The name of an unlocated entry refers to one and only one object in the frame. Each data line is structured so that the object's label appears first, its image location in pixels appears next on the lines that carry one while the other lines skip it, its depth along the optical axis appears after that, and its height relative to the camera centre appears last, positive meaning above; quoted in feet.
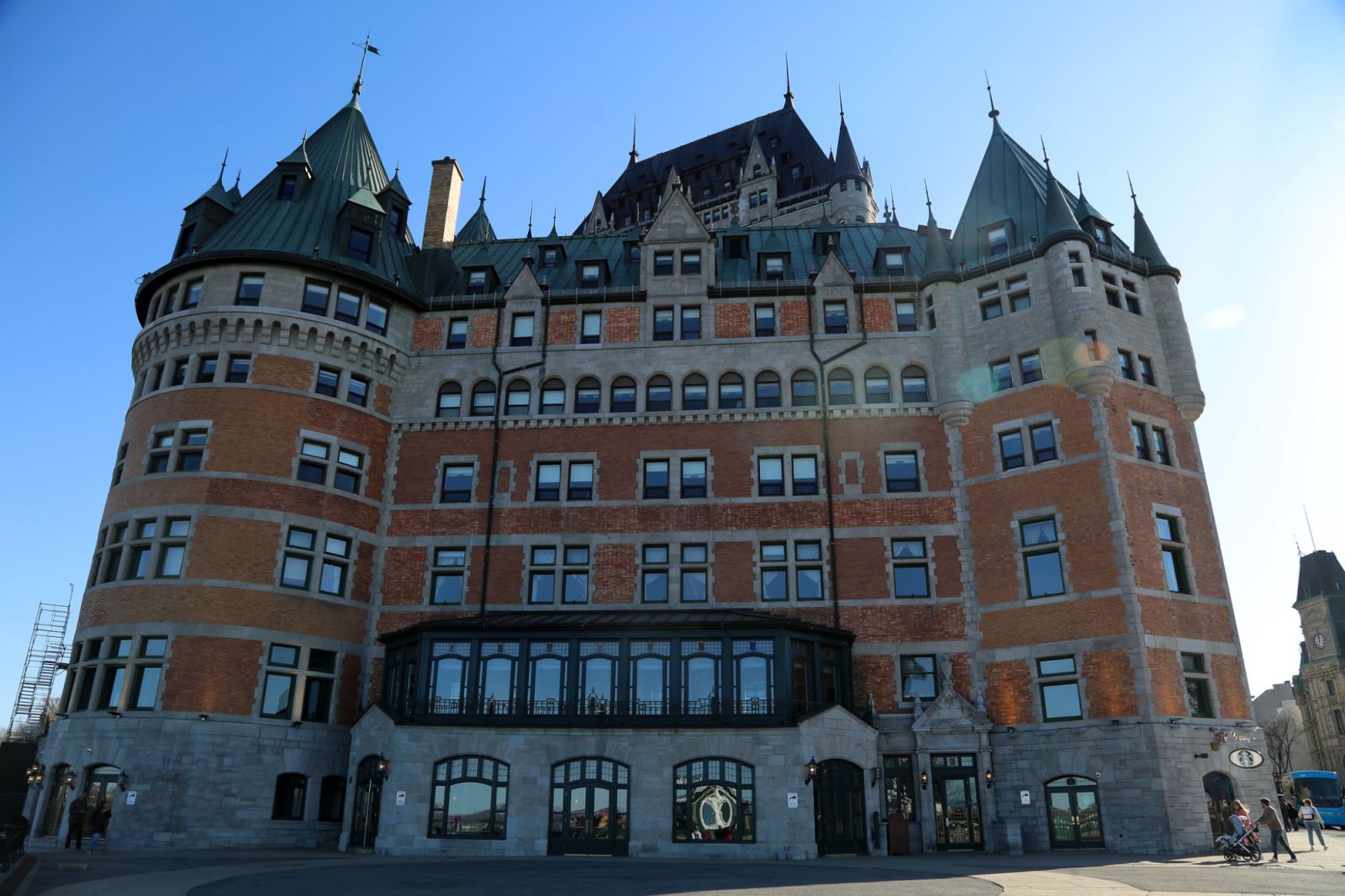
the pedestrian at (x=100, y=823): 92.07 -4.70
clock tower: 308.19 +40.78
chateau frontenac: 95.66 +26.61
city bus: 167.73 -2.03
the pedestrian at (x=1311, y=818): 97.86 -3.96
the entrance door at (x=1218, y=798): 94.02 -1.85
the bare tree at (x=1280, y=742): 289.27 +11.72
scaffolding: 204.02 +20.73
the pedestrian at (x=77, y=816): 94.07 -4.14
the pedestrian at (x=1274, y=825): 82.74 -4.01
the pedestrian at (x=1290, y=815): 148.05 -5.67
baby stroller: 80.64 -5.72
